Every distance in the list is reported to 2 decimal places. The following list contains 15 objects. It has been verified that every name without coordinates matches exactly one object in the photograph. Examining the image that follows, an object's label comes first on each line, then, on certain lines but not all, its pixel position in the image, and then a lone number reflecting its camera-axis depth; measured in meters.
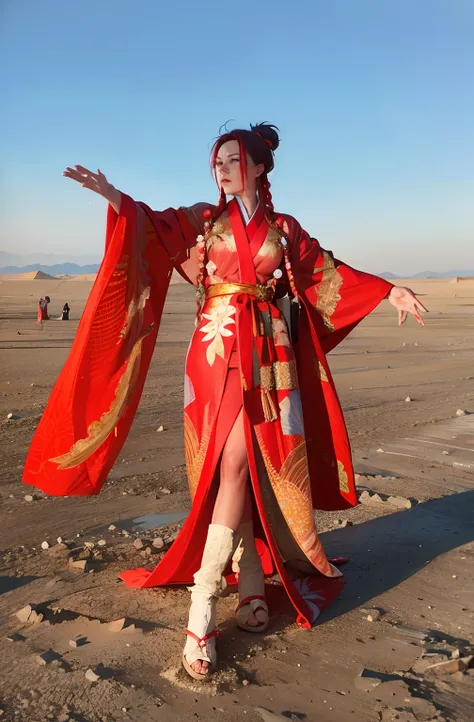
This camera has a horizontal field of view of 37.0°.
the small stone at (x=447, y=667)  2.63
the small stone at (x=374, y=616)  3.10
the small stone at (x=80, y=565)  3.62
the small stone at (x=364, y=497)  4.78
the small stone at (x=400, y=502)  4.66
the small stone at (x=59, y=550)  3.83
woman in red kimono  2.99
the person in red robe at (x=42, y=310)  22.20
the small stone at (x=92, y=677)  2.54
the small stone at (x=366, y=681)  2.53
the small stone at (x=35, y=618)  3.02
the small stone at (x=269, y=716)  2.33
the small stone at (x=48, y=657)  2.67
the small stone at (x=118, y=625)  2.95
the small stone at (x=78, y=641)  2.80
